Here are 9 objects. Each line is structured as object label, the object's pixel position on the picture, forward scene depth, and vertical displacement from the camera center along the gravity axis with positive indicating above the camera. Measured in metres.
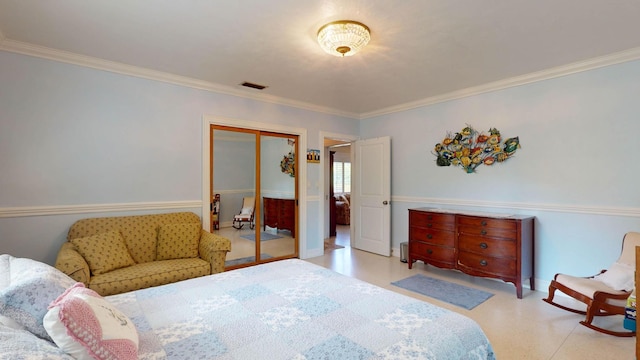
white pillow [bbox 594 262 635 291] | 2.60 -0.87
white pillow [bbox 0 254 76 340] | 1.08 -0.45
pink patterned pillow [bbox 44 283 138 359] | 0.96 -0.52
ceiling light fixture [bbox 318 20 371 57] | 2.41 +1.17
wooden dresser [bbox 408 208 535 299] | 3.33 -0.78
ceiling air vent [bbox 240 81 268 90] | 3.90 +1.23
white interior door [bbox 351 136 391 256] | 5.07 -0.30
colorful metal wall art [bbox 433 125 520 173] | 3.85 +0.41
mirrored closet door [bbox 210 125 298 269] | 4.17 -0.22
